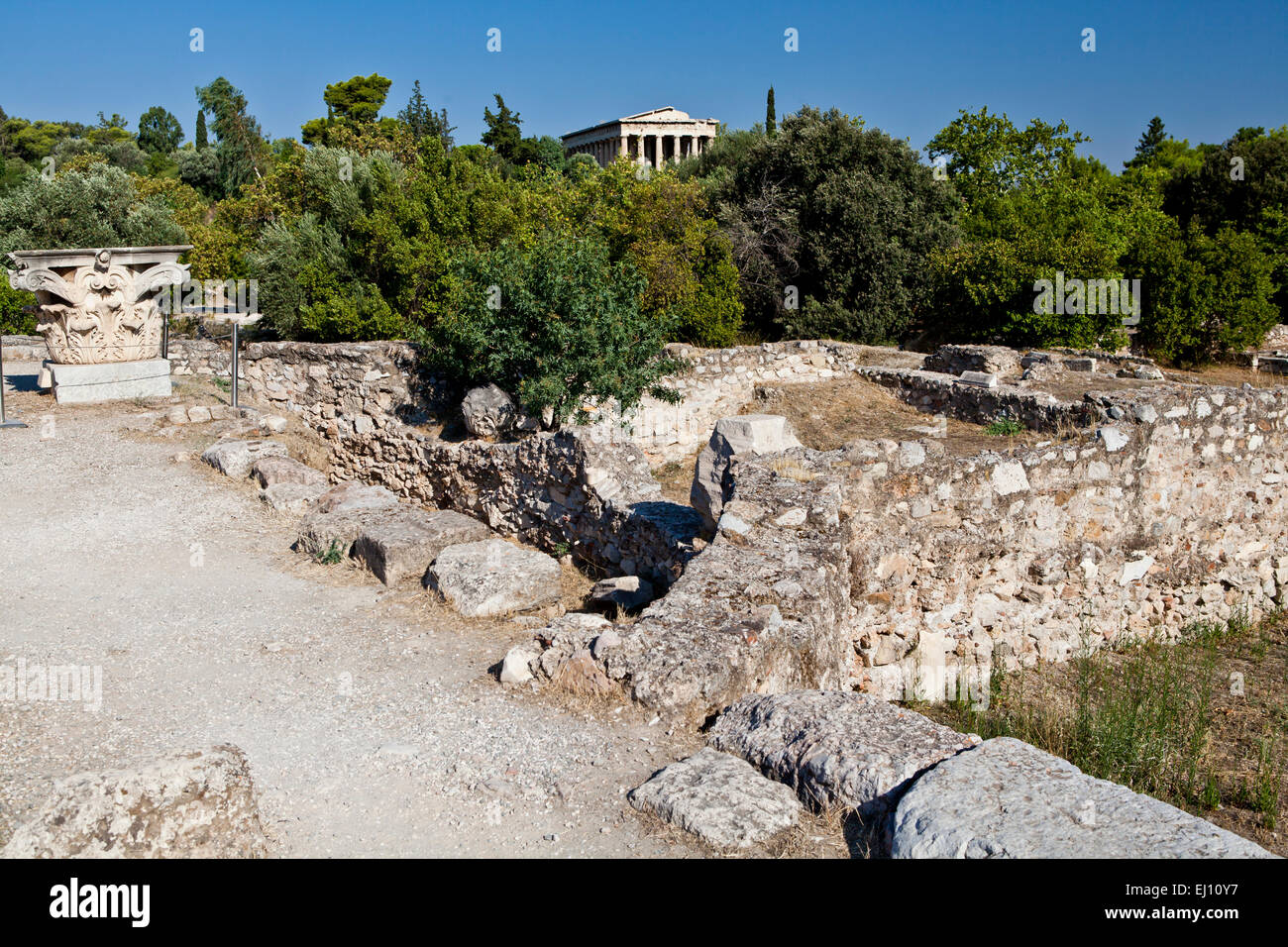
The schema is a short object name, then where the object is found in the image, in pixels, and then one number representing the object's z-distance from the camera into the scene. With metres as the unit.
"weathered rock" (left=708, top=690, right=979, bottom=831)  3.61
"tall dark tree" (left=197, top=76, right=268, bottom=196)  43.28
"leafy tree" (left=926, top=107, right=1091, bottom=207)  29.78
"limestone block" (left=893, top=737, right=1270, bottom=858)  2.92
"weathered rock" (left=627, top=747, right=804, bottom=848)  3.47
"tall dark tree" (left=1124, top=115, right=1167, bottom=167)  47.25
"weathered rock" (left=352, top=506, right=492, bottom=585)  7.33
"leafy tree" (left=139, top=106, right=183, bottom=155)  69.33
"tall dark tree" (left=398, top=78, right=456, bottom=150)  51.22
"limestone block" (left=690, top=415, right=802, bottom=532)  6.95
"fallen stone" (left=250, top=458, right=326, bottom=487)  9.91
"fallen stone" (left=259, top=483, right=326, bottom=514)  9.30
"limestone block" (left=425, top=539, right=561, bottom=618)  6.68
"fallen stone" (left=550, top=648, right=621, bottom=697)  4.74
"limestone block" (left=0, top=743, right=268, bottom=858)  3.19
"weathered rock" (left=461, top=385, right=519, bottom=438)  11.47
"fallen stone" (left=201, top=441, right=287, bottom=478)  10.39
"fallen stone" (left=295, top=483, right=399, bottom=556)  8.01
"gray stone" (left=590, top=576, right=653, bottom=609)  6.73
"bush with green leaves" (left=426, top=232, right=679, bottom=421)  11.02
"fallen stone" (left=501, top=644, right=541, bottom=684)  5.16
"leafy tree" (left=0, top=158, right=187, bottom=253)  22.70
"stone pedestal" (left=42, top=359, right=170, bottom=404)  13.36
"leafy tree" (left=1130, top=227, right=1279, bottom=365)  20.73
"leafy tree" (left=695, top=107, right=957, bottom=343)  24.30
